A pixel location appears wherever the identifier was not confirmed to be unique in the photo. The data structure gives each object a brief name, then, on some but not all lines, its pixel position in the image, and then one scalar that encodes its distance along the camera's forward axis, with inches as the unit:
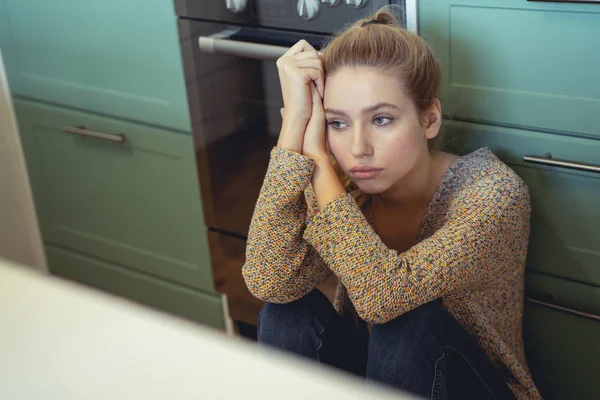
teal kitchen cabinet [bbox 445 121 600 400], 53.5
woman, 48.7
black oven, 58.1
